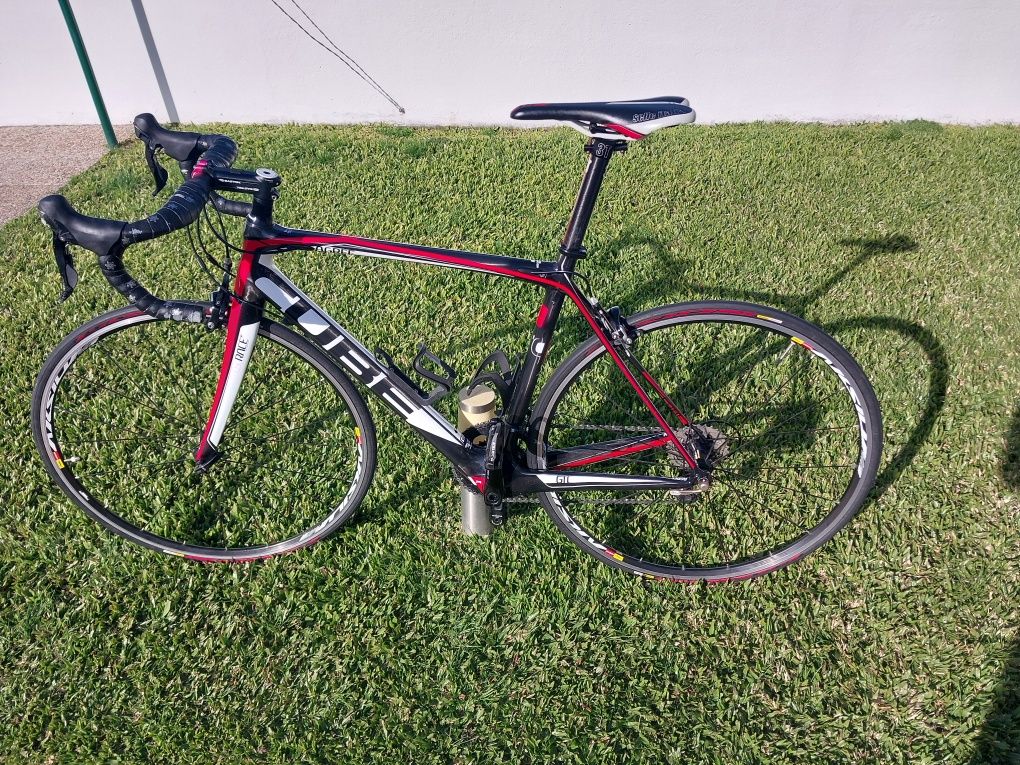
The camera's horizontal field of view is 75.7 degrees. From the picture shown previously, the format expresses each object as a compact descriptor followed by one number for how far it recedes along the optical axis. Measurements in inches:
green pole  219.1
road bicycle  83.6
